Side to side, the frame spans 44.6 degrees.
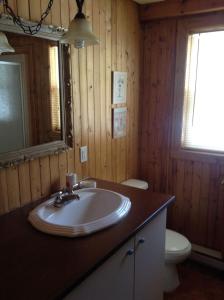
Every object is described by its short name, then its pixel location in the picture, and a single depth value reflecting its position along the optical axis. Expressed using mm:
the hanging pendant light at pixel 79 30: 1219
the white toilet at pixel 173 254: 2055
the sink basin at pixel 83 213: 1255
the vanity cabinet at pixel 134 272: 1122
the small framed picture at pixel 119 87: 2224
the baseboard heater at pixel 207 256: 2424
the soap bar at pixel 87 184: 1820
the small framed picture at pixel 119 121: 2289
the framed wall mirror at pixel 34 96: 1396
